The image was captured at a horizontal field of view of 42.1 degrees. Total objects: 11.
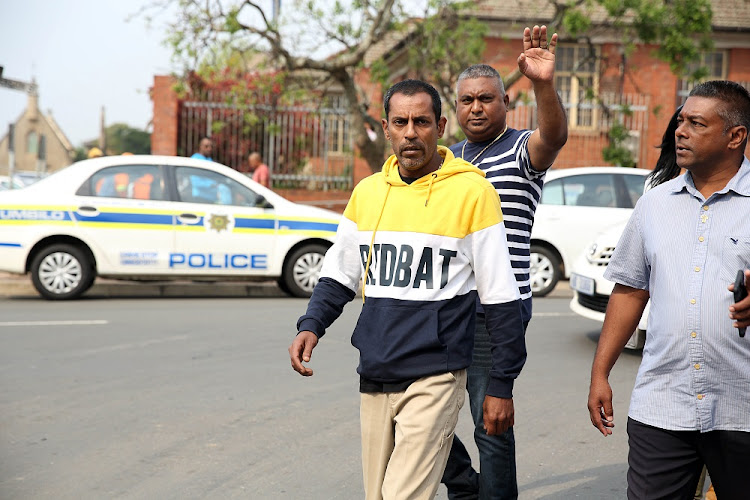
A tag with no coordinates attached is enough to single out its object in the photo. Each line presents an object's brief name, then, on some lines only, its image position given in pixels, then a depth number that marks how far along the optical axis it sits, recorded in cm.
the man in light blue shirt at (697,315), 277
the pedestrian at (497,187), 362
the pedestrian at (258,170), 1717
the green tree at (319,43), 1616
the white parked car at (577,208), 1211
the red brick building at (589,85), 1961
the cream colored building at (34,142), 9138
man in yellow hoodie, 308
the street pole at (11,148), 1545
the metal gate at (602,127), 2044
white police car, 1129
